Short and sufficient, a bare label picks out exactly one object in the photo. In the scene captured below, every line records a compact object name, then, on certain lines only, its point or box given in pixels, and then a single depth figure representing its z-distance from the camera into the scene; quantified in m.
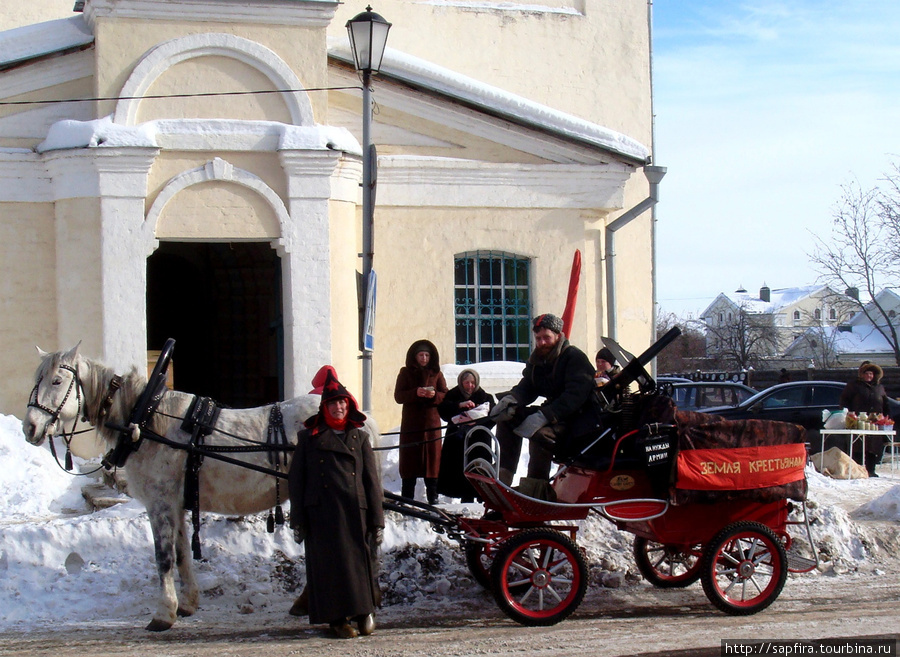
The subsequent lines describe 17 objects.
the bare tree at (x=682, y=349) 56.31
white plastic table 14.10
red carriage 6.67
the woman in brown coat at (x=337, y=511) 6.25
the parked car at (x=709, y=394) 19.92
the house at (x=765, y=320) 55.75
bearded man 6.98
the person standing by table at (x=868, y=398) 14.73
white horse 6.62
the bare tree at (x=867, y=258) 31.69
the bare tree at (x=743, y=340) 53.05
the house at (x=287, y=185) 11.03
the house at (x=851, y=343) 58.12
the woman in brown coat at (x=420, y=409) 9.66
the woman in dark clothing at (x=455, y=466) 7.97
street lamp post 9.39
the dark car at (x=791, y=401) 17.66
